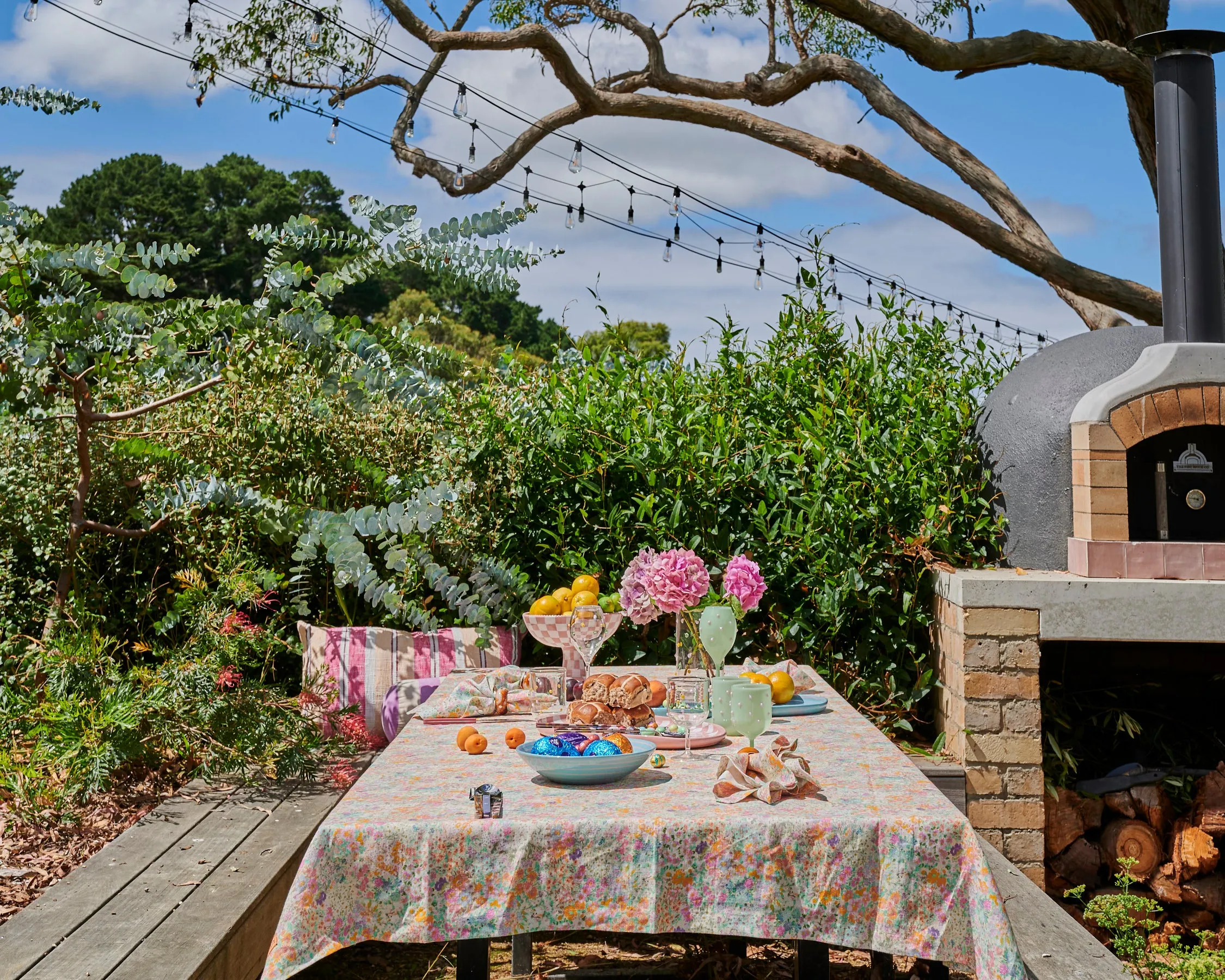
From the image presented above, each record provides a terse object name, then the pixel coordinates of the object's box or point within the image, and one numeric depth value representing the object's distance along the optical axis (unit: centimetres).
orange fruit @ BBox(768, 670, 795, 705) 279
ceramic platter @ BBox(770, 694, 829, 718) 276
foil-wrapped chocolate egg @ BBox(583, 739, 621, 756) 211
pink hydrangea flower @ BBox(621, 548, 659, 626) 267
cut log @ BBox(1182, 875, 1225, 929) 425
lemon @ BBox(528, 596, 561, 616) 277
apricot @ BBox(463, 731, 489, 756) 232
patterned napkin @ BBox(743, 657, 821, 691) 304
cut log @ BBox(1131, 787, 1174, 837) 436
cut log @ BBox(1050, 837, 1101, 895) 433
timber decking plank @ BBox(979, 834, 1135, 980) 243
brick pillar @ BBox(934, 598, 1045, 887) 412
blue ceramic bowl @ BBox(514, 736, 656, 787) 204
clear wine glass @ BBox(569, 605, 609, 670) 258
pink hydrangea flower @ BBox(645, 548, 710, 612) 258
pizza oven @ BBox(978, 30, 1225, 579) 414
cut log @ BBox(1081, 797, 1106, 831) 440
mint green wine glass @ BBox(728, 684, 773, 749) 222
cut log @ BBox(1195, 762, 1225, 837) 431
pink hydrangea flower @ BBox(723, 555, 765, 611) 280
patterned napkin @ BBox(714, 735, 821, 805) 194
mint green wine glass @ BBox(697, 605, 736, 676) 265
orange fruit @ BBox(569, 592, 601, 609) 275
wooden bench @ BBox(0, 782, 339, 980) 229
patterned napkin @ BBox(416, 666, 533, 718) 270
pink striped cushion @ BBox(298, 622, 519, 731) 424
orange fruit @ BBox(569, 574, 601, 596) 283
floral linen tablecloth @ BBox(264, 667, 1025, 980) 183
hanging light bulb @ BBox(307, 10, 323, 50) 848
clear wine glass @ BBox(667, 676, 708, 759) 267
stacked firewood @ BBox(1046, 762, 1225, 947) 428
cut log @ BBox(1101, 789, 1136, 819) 441
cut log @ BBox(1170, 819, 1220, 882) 427
